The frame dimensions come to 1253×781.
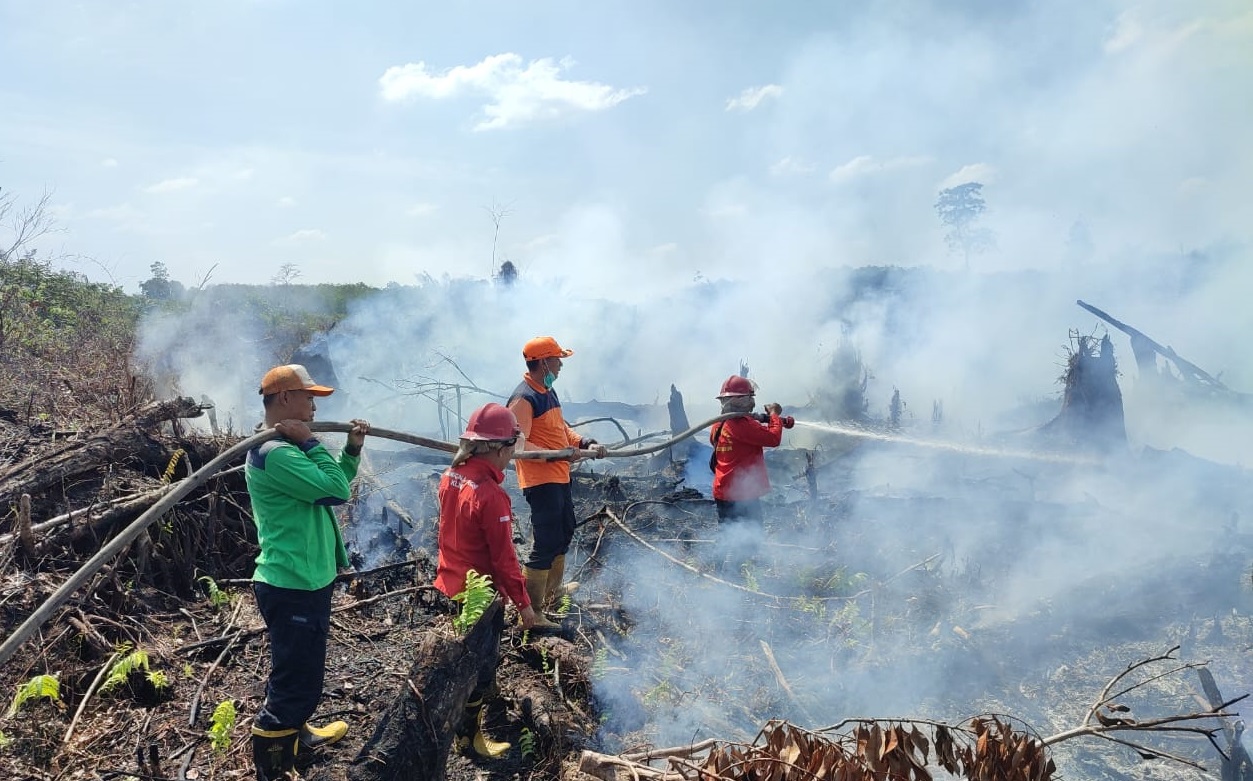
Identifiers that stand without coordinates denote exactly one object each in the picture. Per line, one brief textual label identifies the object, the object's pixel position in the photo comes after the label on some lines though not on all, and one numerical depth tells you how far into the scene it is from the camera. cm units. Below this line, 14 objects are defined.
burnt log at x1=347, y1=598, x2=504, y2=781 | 296
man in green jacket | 334
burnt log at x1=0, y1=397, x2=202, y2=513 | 563
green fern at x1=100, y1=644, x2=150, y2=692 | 416
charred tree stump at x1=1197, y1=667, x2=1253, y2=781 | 387
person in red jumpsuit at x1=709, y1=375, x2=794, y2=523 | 627
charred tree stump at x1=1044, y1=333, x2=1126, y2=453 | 1119
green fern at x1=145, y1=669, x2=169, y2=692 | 426
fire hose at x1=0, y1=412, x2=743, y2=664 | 268
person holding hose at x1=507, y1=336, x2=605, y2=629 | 521
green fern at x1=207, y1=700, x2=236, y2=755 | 374
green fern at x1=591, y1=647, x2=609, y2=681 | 449
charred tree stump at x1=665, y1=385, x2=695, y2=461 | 1462
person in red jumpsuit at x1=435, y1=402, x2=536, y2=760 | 385
